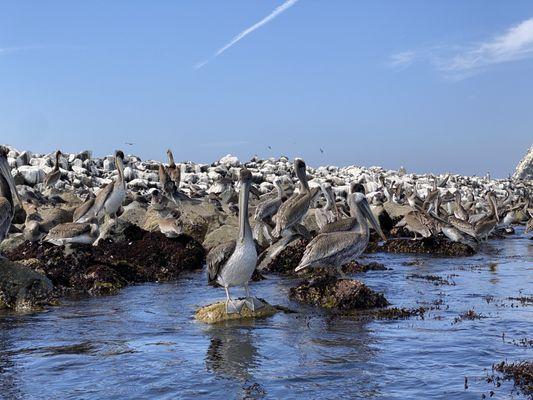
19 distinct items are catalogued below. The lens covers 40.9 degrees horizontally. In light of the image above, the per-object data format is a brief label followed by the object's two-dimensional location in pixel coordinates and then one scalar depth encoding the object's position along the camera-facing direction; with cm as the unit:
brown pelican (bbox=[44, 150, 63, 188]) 3029
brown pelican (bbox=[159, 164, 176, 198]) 2522
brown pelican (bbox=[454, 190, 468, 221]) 2892
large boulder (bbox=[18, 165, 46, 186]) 3503
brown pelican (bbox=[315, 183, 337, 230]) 2222
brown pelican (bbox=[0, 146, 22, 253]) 1434
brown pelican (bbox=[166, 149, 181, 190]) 3129
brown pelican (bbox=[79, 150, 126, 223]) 2014
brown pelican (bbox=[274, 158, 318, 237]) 1823
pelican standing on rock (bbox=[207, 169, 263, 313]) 1159
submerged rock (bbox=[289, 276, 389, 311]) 1302
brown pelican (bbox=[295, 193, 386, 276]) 1356
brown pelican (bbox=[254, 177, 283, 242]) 2069
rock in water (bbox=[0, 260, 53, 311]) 1323
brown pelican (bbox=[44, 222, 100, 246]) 1745
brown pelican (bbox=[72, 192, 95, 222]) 1998
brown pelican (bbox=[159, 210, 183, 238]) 2016
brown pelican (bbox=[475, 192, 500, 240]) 2575
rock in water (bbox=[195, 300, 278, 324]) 1180
